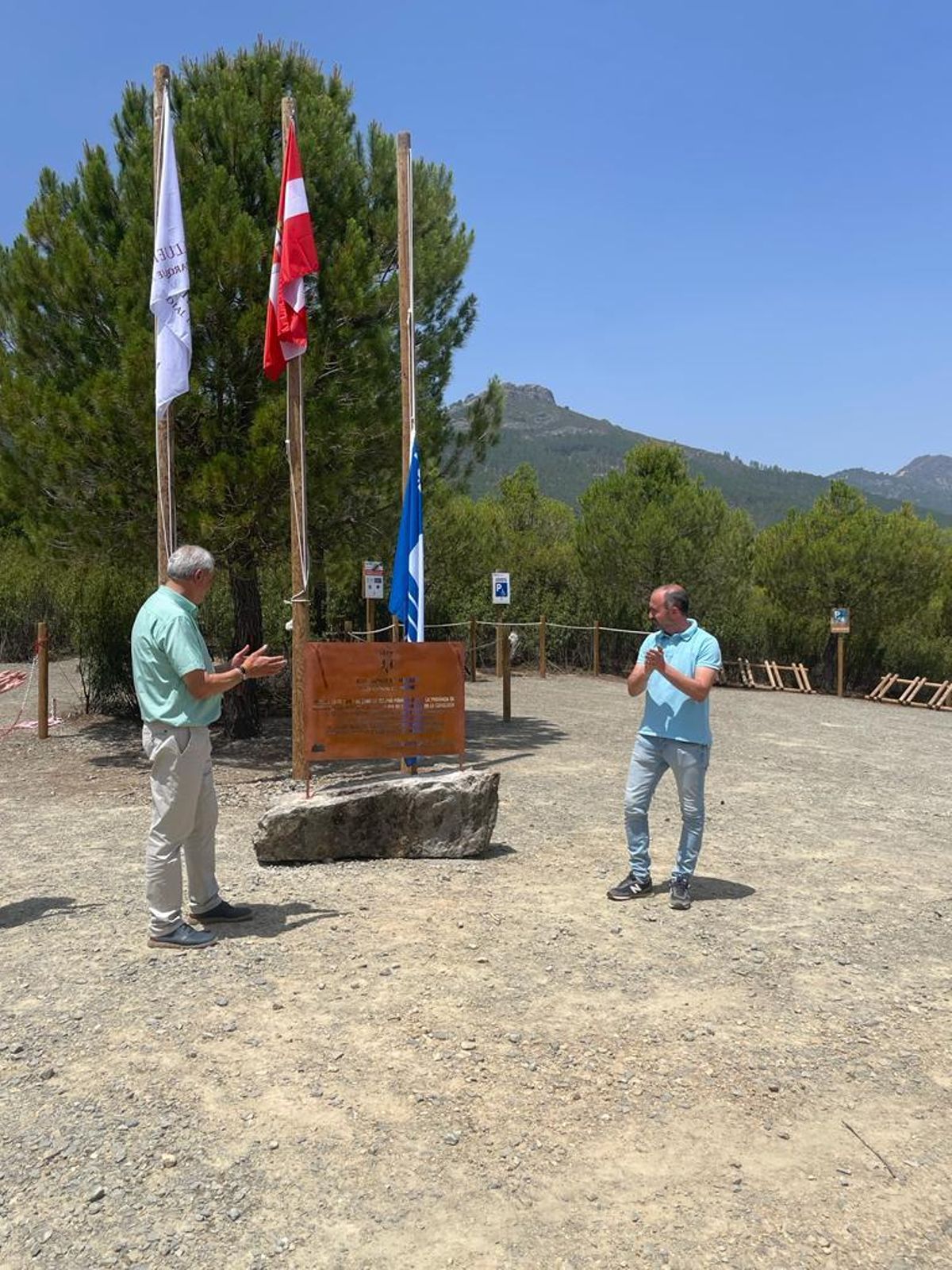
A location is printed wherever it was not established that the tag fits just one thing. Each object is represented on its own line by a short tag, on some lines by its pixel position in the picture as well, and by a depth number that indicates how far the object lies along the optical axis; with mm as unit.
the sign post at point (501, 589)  13859
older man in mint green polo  4316
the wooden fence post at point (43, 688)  11570
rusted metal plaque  6680
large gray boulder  6055
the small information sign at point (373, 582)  14125
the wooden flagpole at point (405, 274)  9000
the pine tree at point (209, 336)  9406
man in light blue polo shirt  5078
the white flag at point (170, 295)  8193
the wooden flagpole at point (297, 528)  8141
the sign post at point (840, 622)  21188
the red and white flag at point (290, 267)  7980
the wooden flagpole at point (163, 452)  8275
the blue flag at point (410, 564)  8852
